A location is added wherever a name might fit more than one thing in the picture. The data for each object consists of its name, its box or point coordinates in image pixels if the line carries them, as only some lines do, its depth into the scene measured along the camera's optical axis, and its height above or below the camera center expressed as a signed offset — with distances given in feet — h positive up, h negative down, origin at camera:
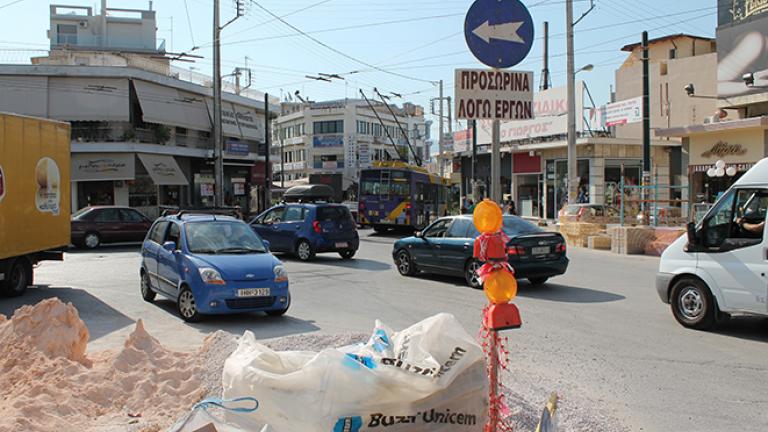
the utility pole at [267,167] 143.23 +7.53
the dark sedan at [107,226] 75.56 -2.91
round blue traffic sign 15.90 +4.21
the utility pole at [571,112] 82.17 +11.27
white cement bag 11.49 -3.39
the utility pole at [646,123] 68.98 +8.21
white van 26.91 -2.72
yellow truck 38.65 +0.41
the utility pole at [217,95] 99.50 +16.94
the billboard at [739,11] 82.28 +24.76
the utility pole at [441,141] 167.65 +15.72
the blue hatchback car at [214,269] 30.89 -3.39
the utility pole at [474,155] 120.78 +8.63
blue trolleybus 95.50 +0.50
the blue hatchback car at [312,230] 59.88 -2.82
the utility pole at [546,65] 127.44 +27.60
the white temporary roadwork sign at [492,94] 16.71 +2.77
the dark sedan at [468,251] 41.22 -3.48
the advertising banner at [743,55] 81.61 +18.76
